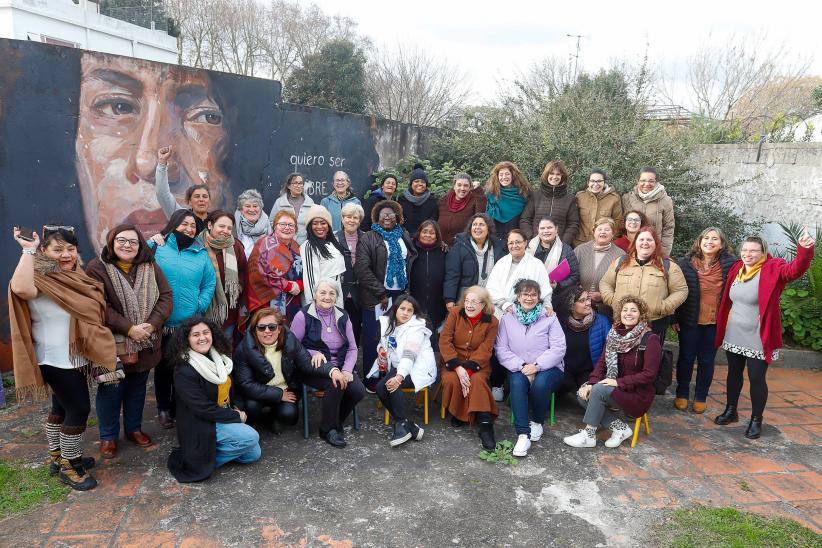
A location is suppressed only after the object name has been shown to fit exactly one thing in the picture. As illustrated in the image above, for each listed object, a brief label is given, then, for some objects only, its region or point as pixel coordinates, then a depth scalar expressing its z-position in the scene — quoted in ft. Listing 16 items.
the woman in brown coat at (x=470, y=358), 14.64
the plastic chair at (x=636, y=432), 14.52
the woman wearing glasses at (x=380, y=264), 16.61
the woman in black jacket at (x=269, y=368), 13.98
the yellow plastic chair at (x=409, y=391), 14.97
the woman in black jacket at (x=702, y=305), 15.97
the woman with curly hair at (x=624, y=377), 14.34
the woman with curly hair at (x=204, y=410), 12.17
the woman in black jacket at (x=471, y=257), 17.11
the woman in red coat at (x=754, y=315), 14.61
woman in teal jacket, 13.61
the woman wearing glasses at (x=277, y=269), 15.49
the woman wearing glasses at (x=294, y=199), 19.39
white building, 55.93
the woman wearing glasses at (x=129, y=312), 12.41
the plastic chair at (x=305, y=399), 14.51
